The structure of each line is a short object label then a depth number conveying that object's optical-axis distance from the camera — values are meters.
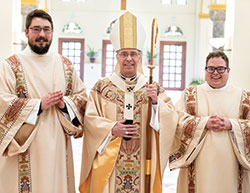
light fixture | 9.40
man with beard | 3.20
